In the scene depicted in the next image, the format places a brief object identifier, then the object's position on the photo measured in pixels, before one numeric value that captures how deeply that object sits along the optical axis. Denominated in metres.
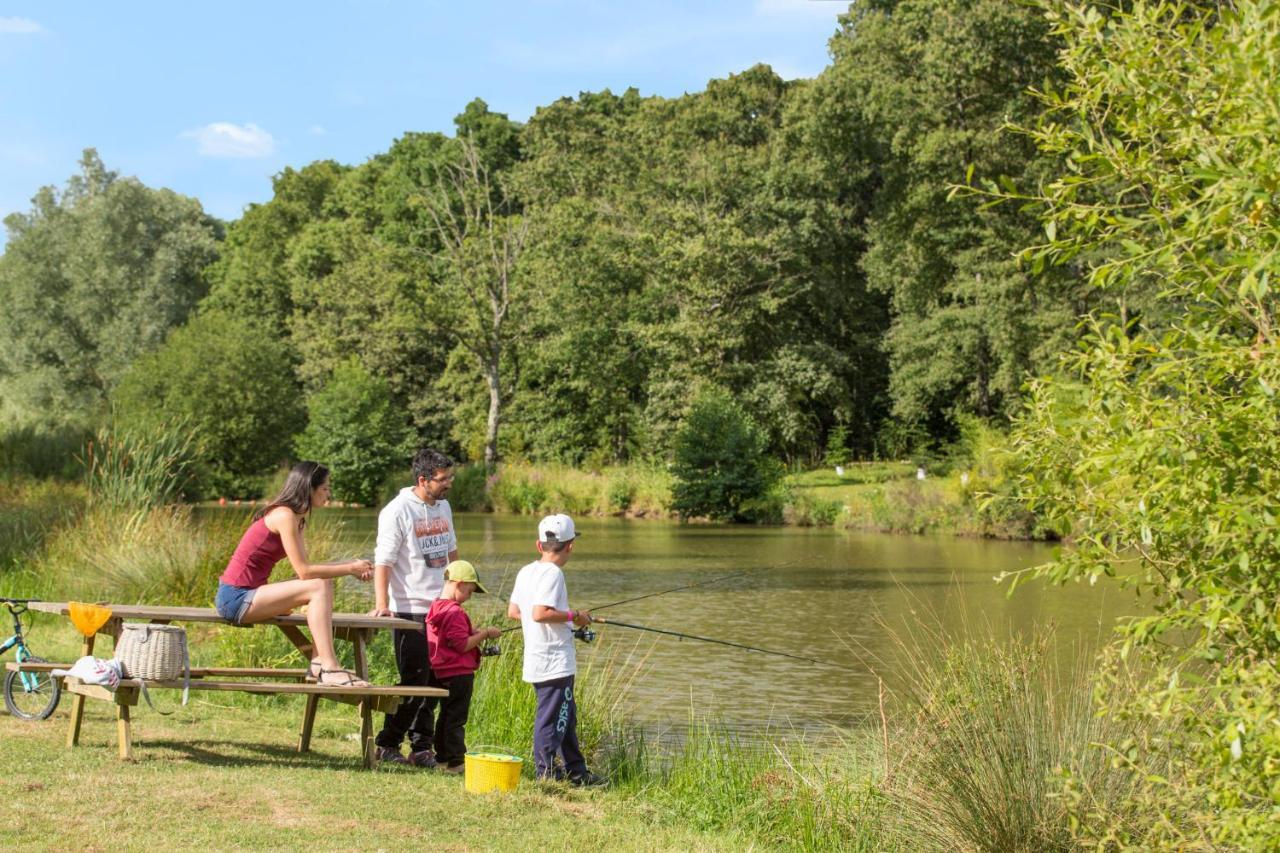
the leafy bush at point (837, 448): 44.01
